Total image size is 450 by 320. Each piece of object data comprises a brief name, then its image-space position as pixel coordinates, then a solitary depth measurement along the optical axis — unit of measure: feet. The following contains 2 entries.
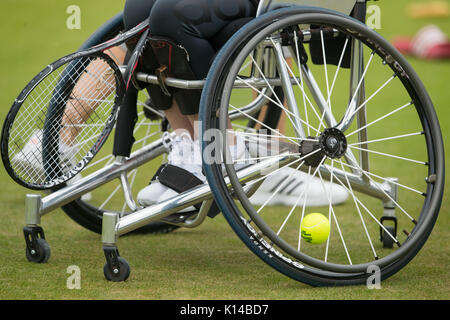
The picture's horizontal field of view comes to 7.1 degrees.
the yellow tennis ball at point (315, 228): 33.45
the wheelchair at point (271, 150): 32.78
